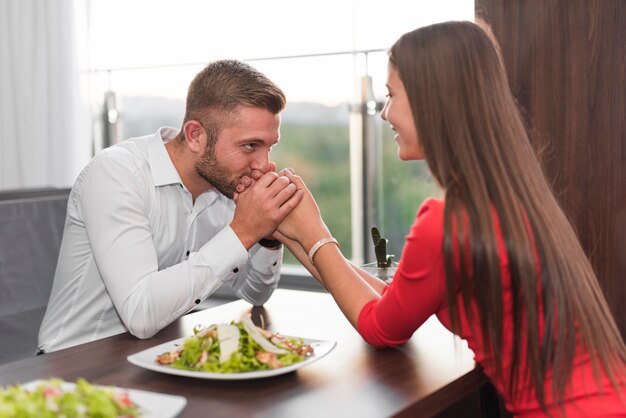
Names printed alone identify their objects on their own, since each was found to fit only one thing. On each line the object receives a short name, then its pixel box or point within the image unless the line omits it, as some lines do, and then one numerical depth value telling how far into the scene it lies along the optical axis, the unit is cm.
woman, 123
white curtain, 418
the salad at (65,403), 93
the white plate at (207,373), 124
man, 172
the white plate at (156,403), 105
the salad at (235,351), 129
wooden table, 116
